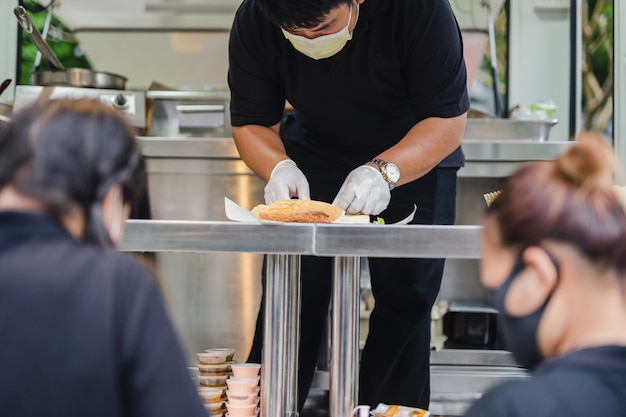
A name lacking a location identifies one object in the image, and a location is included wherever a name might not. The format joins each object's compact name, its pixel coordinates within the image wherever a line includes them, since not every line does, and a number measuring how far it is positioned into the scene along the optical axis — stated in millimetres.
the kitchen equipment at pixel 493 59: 3799
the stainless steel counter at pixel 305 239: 1452
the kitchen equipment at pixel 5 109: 3309
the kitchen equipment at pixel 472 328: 3102
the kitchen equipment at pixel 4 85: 3279
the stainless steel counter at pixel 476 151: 2963
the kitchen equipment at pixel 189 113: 3475
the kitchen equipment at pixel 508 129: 3096
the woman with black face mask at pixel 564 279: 857
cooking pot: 3346
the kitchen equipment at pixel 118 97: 3279
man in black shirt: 2146
